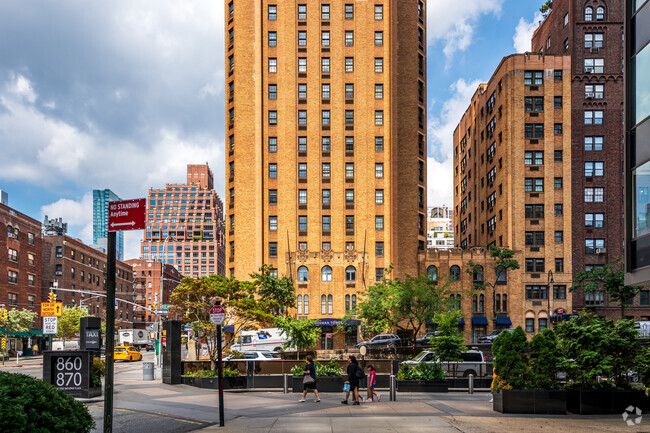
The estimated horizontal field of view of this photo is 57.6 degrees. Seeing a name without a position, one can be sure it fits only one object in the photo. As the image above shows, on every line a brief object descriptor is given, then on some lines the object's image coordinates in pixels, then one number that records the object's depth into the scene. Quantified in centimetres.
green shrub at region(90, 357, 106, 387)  2427
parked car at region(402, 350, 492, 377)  3153
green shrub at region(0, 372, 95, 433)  856
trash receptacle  3369
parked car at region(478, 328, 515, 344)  6177
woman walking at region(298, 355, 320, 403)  2224
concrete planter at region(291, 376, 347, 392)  2555
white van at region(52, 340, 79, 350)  6370
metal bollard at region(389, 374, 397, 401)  2264
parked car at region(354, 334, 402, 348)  5518
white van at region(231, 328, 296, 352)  4898
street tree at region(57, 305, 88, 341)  7769
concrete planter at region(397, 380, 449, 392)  2633
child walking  2273
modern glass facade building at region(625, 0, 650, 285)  2111
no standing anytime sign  1114
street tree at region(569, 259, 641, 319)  6719
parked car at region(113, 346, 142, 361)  6178
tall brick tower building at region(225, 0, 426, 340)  7438
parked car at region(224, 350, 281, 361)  3347
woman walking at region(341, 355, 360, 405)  2128
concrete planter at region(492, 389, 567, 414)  1839
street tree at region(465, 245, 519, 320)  7331
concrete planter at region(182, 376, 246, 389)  2812
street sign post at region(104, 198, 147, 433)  1088
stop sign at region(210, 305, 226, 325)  1694
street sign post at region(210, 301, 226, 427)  1630
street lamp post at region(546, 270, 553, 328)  7344
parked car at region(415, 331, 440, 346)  5428
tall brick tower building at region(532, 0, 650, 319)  7606
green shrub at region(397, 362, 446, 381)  2648
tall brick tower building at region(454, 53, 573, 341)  7569
